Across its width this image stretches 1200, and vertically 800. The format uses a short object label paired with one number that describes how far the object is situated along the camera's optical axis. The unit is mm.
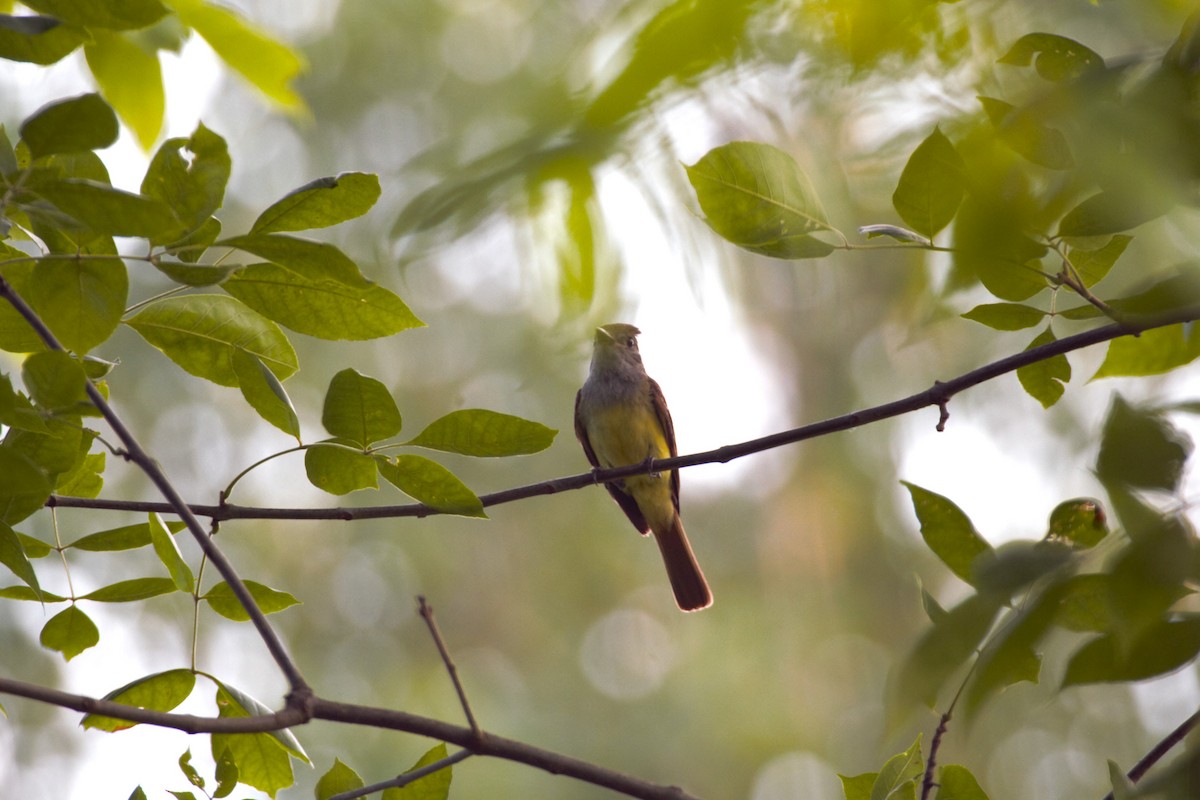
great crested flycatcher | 12992
